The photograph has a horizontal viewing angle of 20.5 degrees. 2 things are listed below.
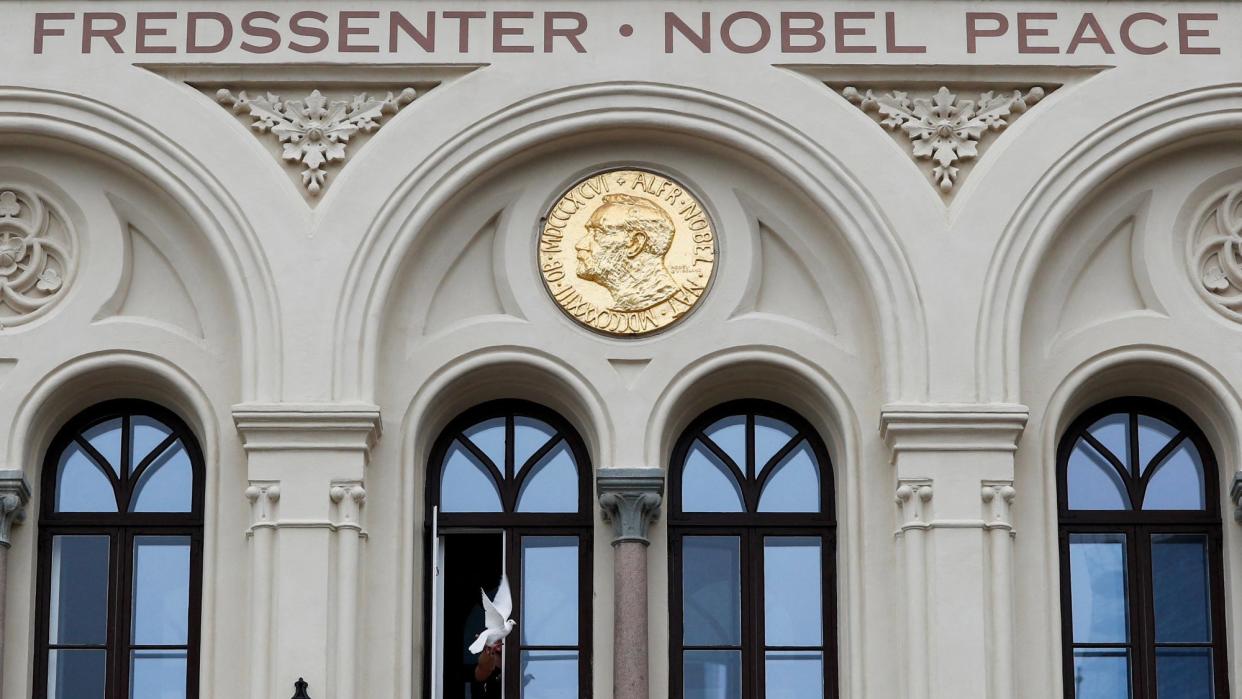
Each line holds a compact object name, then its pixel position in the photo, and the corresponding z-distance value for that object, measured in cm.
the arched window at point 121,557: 2698
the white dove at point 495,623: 2653
